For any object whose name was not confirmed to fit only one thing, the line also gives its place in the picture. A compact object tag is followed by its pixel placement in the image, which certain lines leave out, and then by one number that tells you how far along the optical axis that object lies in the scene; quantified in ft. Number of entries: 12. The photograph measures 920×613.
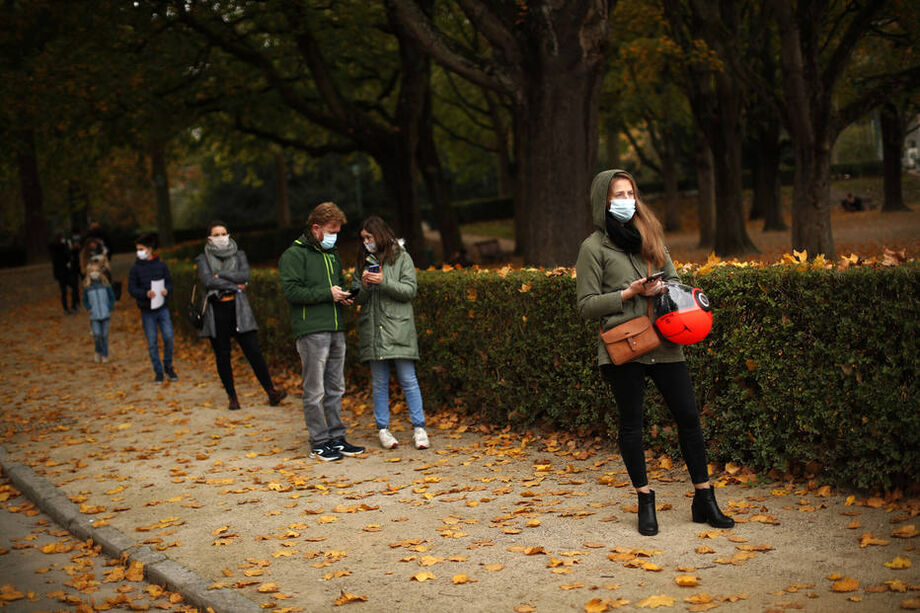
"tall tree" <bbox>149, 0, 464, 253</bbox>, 63.26
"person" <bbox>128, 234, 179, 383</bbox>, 40.75
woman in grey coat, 33.04
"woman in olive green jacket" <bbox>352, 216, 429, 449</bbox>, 25.77
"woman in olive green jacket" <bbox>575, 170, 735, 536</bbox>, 17.33
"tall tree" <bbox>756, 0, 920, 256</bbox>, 46.98
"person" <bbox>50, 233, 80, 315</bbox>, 70.79
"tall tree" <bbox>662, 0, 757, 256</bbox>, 67.56
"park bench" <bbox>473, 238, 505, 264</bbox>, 92.53
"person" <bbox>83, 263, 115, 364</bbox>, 46.03
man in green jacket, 25.63
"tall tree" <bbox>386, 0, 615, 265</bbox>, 38.86
